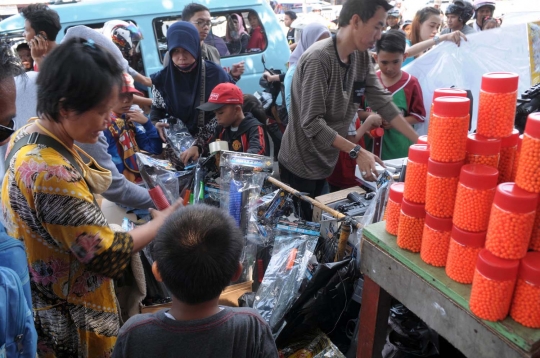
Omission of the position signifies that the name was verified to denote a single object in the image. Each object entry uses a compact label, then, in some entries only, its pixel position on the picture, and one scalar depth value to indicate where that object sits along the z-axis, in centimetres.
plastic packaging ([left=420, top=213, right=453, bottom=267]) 118
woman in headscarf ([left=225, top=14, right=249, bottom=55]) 570
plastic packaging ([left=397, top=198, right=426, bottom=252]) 127
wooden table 103
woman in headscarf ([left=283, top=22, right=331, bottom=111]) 398
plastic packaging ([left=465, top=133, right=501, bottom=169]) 111
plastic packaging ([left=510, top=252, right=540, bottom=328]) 99
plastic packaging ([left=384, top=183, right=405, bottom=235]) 137
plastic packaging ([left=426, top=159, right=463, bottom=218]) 113
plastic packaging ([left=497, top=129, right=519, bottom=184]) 116
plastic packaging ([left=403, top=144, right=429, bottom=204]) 124
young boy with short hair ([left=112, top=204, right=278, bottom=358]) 112
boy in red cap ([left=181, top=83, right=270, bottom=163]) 294
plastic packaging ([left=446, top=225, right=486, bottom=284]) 110
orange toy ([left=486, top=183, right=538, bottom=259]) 97
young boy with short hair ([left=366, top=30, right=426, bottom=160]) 323
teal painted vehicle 497
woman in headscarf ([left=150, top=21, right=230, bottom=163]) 317
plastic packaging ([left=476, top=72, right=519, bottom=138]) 106
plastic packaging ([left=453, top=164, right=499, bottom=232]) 105
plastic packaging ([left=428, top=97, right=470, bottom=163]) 110
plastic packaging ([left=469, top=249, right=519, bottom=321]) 100
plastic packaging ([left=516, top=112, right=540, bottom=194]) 97
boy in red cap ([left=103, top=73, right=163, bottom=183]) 287
